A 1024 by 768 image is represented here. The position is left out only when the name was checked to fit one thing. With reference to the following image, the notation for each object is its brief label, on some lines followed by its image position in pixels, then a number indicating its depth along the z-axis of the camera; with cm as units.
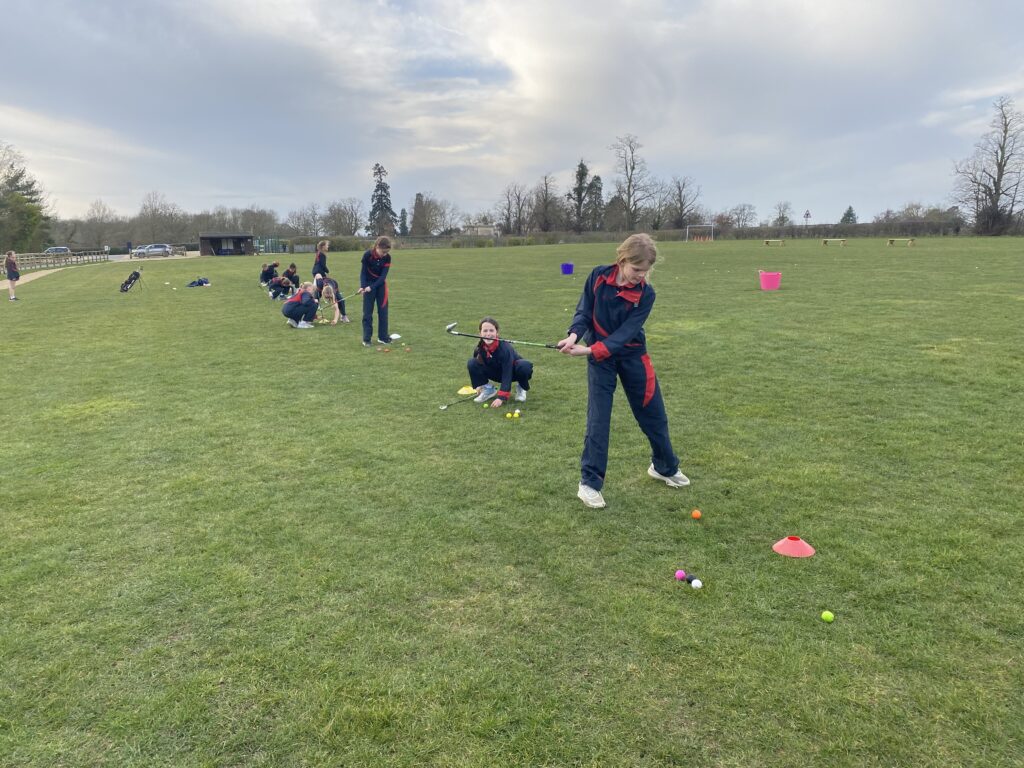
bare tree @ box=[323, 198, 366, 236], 10294
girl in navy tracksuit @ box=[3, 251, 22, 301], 2206
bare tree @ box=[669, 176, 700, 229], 9231
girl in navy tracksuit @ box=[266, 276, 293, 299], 2011
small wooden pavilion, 7031
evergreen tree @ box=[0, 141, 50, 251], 5694
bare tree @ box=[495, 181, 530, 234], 10169
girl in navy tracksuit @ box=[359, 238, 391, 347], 1112
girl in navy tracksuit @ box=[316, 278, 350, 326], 1468
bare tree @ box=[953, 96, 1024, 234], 6188
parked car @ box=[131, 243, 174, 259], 6999
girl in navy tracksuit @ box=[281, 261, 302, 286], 1972
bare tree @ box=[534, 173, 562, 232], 9738
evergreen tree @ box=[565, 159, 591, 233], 9581
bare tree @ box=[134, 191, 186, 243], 9262
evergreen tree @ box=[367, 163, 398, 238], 11169
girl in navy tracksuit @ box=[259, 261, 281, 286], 2306
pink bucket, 1807
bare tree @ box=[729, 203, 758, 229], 9575
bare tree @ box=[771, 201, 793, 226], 9138
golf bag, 2343
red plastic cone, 404
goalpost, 7811
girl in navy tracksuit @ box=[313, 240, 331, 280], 1583
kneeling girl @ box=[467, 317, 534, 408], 748
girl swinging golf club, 451
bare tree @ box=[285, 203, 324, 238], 10188
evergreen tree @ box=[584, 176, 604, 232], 9562
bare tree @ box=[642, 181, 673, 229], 9050
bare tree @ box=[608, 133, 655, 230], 9119
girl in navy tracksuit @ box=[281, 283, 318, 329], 1413
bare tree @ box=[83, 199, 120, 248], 9052
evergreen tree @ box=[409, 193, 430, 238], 10369
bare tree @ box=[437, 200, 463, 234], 10569
